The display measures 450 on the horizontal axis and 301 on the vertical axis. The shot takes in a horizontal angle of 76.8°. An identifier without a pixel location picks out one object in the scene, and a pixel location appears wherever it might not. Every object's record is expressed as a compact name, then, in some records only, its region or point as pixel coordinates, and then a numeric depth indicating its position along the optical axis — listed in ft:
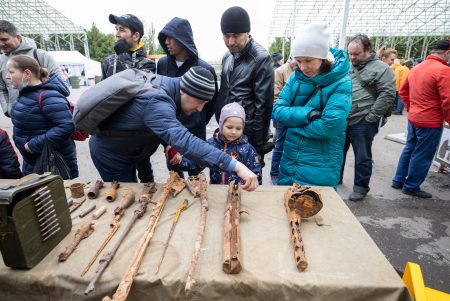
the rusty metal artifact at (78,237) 4.35
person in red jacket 11.33
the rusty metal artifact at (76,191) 6.41
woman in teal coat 7.45
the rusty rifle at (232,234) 3.97
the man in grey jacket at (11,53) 11.20
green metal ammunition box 3.94
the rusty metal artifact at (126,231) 3.90
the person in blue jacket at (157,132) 5.77
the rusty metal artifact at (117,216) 4.36
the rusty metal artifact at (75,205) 5.90
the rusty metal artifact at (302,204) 5.34
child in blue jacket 8.09
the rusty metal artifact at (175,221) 4.30
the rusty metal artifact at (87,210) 5.66
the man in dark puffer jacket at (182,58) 9.64
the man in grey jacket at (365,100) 11.64
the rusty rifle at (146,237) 3.66
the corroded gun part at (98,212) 5.54
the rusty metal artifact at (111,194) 6.17
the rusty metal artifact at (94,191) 6.37
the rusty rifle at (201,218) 3.84
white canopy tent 85.64
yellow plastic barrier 4.21
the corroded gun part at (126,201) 5.60
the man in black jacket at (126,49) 11.14
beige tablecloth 3.84
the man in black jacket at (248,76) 9.09
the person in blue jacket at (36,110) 8.61
